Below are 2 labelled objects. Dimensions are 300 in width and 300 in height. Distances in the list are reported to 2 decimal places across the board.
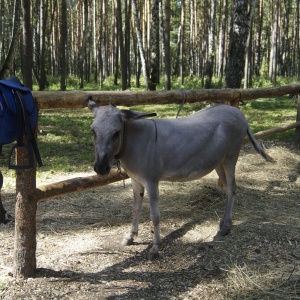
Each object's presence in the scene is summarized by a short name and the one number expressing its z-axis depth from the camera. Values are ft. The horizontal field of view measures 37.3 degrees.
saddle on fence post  9.71
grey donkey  11.25
